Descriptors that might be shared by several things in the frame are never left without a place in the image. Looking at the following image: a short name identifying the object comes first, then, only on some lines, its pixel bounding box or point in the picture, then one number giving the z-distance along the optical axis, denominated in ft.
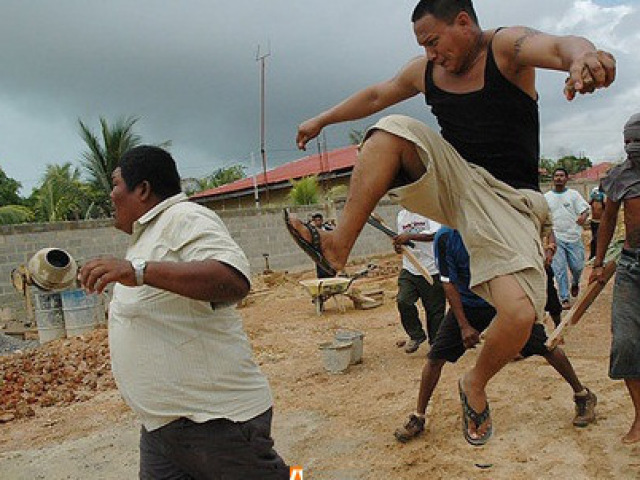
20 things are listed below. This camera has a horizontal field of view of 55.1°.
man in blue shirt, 14.11
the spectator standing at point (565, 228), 26.48
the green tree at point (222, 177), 133.59
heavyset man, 7.54
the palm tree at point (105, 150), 73.87
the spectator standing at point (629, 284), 12.62
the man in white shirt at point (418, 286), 21.89
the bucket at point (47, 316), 32.35
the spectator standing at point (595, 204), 26.78
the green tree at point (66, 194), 86.99
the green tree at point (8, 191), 102.78
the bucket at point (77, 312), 32.32
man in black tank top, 7.38
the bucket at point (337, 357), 21.95
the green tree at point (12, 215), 71.61
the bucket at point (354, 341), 22.63
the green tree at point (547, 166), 119.34
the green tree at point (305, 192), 62.80
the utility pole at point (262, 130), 68.90
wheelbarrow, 34.91
